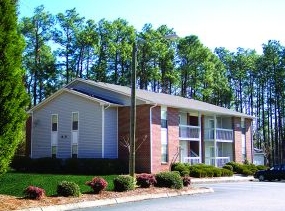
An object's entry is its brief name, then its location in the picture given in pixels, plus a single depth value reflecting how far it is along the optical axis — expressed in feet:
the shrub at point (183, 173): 111.28
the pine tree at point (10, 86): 45.06
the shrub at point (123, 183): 63.00
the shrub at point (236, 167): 139.64
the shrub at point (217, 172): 120.51
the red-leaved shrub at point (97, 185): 59.57
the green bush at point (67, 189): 54.95
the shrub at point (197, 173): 115.03
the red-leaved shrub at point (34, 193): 51.16
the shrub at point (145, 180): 67.77
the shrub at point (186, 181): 74.95
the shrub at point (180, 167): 114.20
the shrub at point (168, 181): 70.28
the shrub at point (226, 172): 124.14
